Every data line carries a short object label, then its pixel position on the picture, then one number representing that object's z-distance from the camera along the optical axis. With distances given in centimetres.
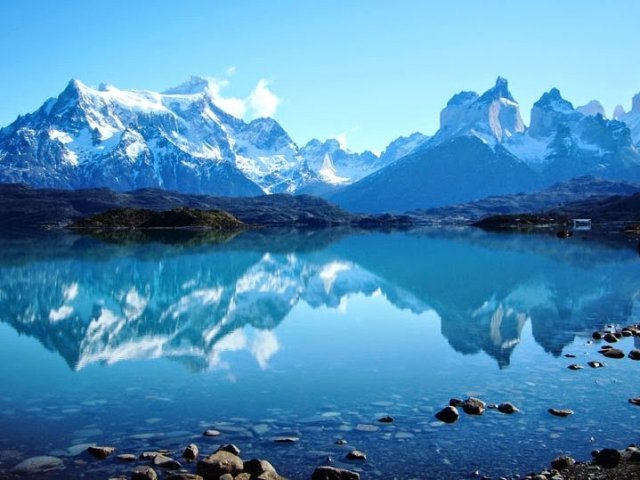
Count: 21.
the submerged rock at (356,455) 1991
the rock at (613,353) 3358
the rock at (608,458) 1891
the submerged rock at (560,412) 2402
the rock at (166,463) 1909
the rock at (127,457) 1978
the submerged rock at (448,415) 2344
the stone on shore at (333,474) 1823
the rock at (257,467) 1820
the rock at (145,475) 1794
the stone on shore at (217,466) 1812
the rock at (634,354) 3312
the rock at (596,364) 3149
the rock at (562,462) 1894
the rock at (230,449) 2002
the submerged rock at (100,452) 2000
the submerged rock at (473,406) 2427
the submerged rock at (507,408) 2441
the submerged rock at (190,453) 1977
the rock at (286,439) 2139
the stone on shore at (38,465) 1898
